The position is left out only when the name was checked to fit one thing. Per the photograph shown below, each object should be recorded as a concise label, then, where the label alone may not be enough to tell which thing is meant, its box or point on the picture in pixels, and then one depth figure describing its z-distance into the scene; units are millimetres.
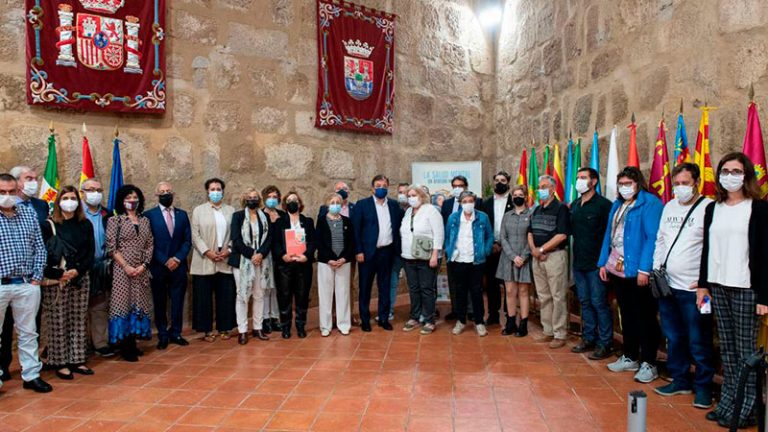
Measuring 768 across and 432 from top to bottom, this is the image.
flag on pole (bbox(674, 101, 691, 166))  3789
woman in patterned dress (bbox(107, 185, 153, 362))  4008
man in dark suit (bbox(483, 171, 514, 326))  5047
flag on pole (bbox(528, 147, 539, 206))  5891
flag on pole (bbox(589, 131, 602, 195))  4844
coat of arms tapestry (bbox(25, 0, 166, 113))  4488
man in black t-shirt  4305
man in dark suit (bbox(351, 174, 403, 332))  4945
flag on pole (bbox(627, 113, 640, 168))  4379
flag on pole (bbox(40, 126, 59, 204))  4383
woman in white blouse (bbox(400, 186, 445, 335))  4816
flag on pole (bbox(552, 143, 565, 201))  5352
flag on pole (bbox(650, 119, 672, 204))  3930
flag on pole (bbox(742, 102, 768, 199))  3137
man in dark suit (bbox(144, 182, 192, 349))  4434
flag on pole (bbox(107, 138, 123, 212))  4719
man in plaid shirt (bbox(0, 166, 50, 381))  3631
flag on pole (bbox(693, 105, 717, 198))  3555
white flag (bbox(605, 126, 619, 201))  4598
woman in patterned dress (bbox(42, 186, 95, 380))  3607
